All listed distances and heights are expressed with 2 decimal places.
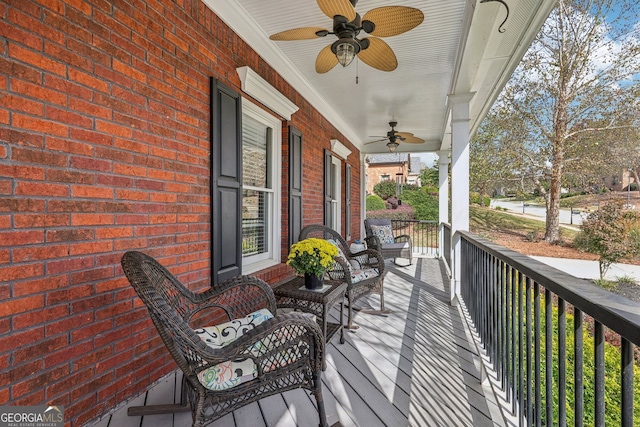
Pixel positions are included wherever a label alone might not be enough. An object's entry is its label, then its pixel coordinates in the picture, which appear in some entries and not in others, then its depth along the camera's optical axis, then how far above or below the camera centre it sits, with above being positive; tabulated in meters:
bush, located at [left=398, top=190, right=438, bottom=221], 14.63 +0.19
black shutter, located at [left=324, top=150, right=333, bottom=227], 5.06 +0.33
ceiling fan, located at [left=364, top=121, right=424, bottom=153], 5.29 +1.20
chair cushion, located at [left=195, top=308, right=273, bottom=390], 1.31 -0.71
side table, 2.26 -0.69
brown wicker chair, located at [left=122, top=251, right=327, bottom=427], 1.22 -0.62
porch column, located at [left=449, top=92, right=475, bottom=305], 3.48 +0.40
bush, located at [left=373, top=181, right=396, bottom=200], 18.47 +1.06
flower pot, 2.43 -0.58
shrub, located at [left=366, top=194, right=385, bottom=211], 15.40 +0.14
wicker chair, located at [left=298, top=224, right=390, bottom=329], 2.79 -0.68
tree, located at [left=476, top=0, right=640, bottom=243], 7.57 +3.48
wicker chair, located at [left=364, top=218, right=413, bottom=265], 5.51 -0.69
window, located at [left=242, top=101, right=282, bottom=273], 3.08 +0.20
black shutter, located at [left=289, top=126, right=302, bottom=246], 3.69 +0.28
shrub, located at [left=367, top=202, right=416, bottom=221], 14.13 -0.33
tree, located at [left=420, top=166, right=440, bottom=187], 21.06 +2.13
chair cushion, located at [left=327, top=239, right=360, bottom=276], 3.41 -0.65
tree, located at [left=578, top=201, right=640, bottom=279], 6.19 -0.55
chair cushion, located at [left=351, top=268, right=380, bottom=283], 2.98 -0.67
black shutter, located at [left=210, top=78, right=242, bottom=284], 2.32 +0.19
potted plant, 2.34 -0.39
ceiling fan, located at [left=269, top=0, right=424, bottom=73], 1.79 +1.13
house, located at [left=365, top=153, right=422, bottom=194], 22.12 +2.74
